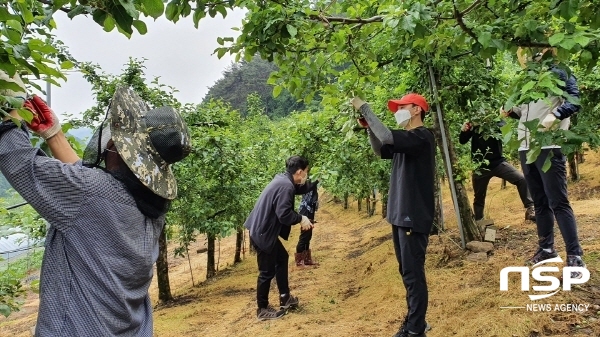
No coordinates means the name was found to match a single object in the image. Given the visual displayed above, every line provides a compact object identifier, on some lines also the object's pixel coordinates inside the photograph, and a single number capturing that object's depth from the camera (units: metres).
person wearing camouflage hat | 1.43
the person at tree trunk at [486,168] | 5.73
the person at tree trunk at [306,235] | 8.75
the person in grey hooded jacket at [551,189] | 3.23
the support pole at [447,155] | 5.52
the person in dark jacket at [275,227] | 4.84
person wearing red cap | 3.24
